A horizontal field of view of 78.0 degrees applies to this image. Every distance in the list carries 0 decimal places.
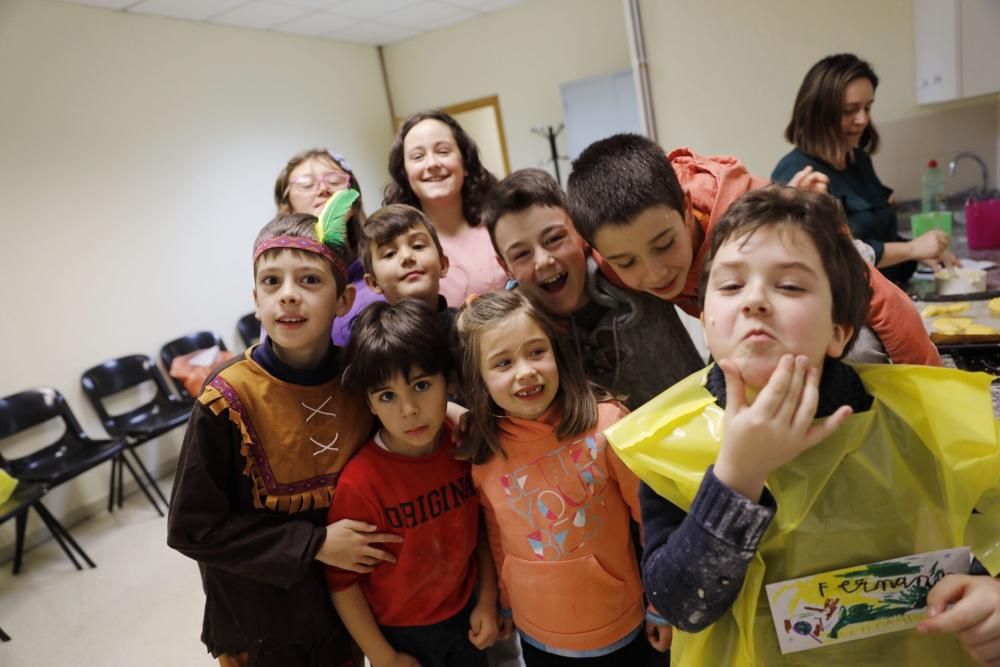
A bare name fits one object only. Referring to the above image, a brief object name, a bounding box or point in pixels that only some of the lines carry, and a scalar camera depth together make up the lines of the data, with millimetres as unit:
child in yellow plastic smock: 719
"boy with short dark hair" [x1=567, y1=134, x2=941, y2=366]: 1083
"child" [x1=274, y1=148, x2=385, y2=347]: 1825
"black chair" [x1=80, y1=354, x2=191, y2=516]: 3824
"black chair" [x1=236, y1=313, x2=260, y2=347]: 4941
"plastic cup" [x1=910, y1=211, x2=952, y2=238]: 2648
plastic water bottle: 3174
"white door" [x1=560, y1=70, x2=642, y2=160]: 5172
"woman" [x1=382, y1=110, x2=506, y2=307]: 1798
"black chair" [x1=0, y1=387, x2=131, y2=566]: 3355
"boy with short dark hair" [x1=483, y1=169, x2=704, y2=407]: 1322
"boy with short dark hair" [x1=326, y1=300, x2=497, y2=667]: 1231
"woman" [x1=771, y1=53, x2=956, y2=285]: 2117
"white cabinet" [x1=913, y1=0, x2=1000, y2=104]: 2598
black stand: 5699
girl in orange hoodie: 1162
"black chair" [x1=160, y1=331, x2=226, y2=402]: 4328
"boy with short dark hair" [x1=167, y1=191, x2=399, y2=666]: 1186
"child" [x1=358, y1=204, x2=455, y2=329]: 1454
